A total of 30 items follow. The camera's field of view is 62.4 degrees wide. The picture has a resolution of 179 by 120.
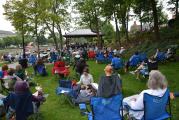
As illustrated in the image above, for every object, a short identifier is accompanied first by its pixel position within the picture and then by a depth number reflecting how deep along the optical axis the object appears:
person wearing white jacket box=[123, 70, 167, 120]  2.49
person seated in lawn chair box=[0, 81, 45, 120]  3.04
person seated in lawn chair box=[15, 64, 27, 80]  5.03
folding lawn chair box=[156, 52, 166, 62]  8.04
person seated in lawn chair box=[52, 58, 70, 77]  6.66
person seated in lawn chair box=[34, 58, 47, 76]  7.67
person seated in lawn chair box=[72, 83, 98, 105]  4.23
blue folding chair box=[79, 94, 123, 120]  2.59
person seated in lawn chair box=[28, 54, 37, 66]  10.87
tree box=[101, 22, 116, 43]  27.12
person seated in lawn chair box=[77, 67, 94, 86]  4.55
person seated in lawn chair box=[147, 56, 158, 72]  5.55
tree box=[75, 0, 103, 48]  14.74
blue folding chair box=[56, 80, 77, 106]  4.25
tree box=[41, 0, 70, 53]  13.04
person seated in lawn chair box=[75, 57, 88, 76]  6.10
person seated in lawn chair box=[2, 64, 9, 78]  5.35
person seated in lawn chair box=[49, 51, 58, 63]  11.81
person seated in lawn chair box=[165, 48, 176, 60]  8.26
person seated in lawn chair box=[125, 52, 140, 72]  7.11
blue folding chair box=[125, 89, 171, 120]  2.47
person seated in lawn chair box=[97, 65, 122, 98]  3.53
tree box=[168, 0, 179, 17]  14.32
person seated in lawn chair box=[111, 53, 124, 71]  6.76
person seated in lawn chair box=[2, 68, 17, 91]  4.31
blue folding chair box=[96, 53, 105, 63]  9.96
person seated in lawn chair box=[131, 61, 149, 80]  5.81
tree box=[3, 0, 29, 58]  12.58
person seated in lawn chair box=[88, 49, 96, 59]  11.93
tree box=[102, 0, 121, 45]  13.85
